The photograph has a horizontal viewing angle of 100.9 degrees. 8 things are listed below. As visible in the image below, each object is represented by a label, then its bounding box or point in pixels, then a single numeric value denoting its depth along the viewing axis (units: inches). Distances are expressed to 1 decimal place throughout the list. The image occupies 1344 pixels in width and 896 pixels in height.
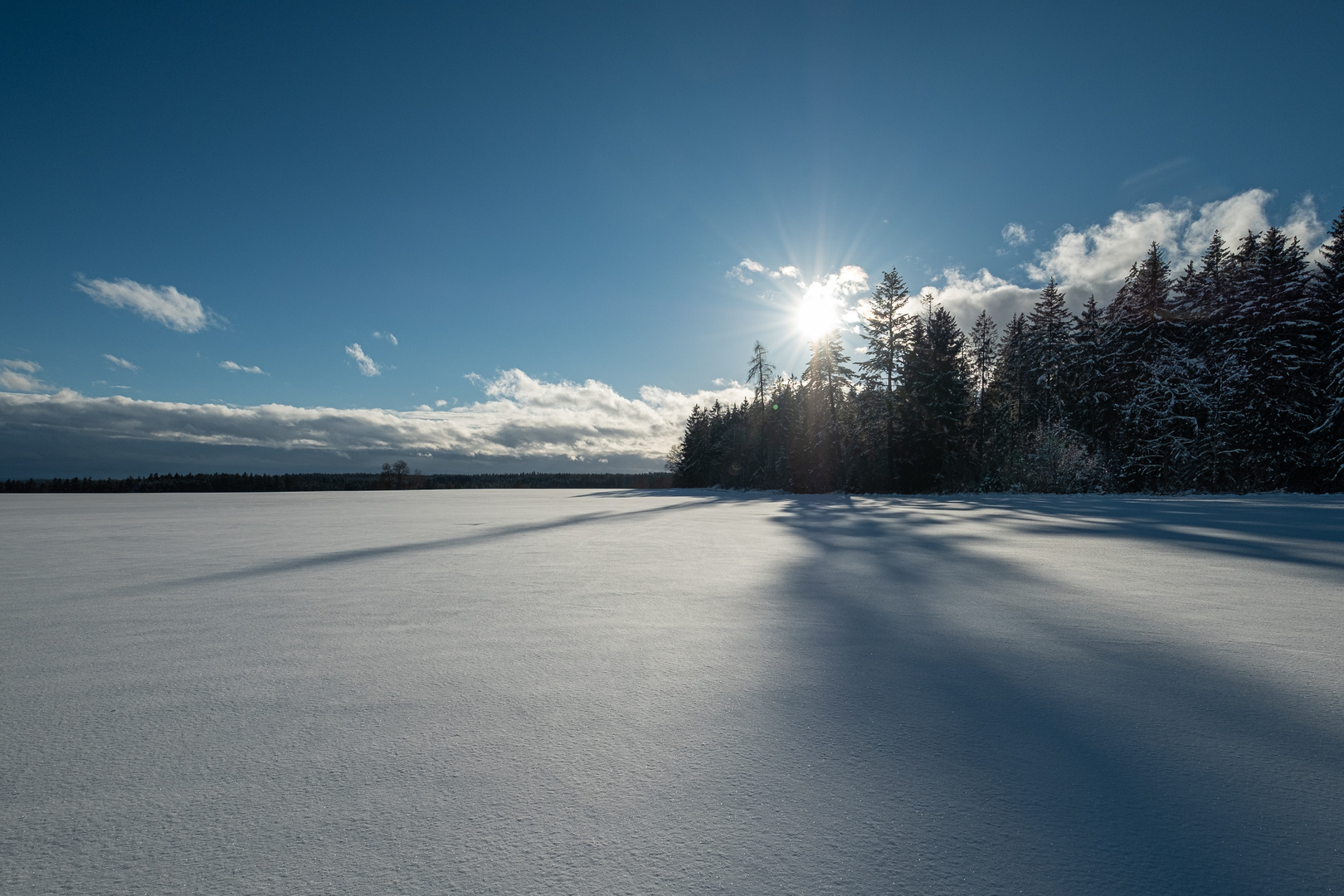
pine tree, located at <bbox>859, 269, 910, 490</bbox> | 1105.4
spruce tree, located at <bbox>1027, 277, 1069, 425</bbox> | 1158.3
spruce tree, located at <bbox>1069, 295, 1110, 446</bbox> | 1042.7
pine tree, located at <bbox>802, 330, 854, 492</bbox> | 1148.5
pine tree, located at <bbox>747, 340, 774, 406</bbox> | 1707.7
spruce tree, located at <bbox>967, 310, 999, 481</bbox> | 1074.1
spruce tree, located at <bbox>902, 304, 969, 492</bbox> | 1064.8
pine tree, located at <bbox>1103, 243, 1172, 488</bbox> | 898.1
